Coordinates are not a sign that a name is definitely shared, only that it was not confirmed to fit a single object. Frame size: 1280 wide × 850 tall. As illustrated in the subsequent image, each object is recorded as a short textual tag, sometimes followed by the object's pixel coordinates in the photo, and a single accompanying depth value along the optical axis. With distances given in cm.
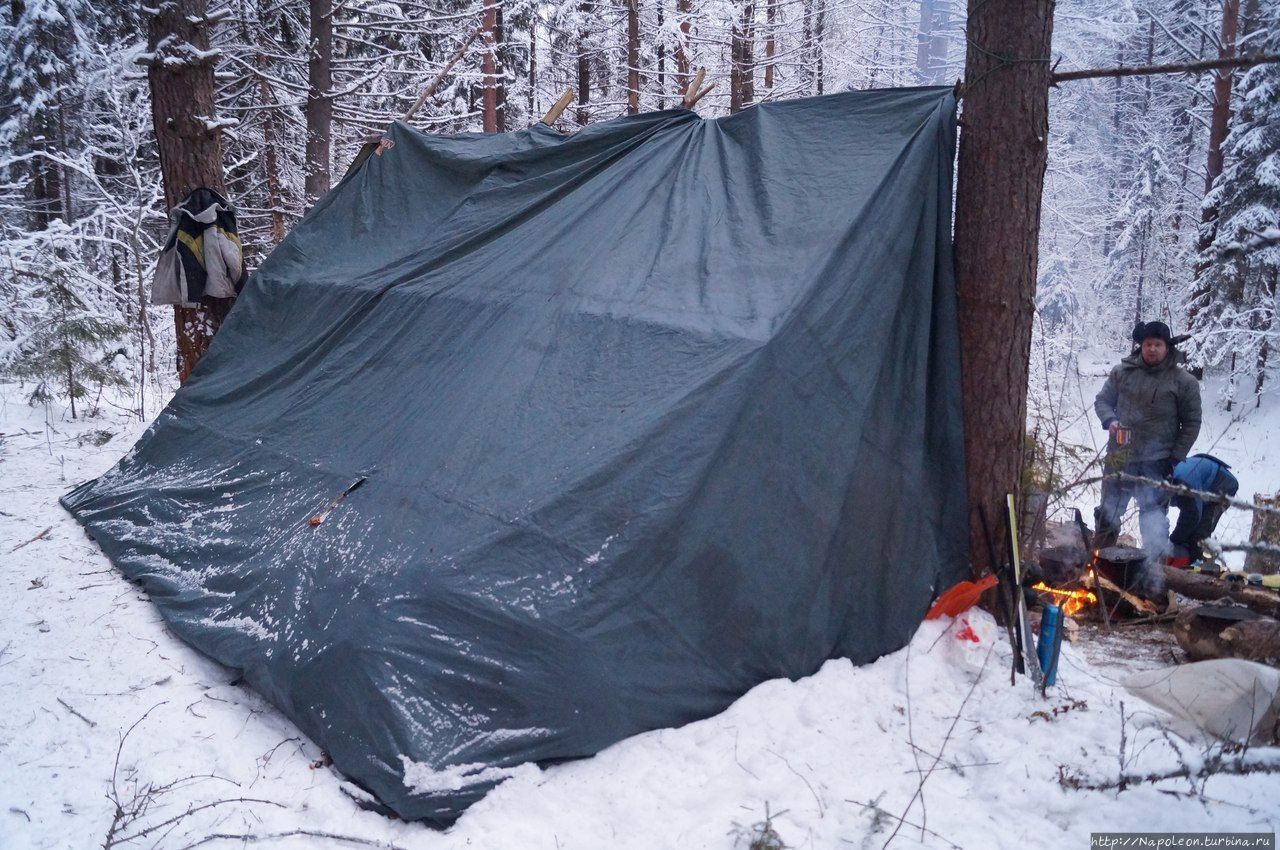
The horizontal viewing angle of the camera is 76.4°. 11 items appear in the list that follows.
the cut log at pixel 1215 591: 402
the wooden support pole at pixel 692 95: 436
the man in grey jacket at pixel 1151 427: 510
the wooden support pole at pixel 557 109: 507
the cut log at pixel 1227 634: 325
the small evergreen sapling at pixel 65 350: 711
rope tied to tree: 356
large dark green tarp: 281
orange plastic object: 356
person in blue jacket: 494
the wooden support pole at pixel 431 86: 571
